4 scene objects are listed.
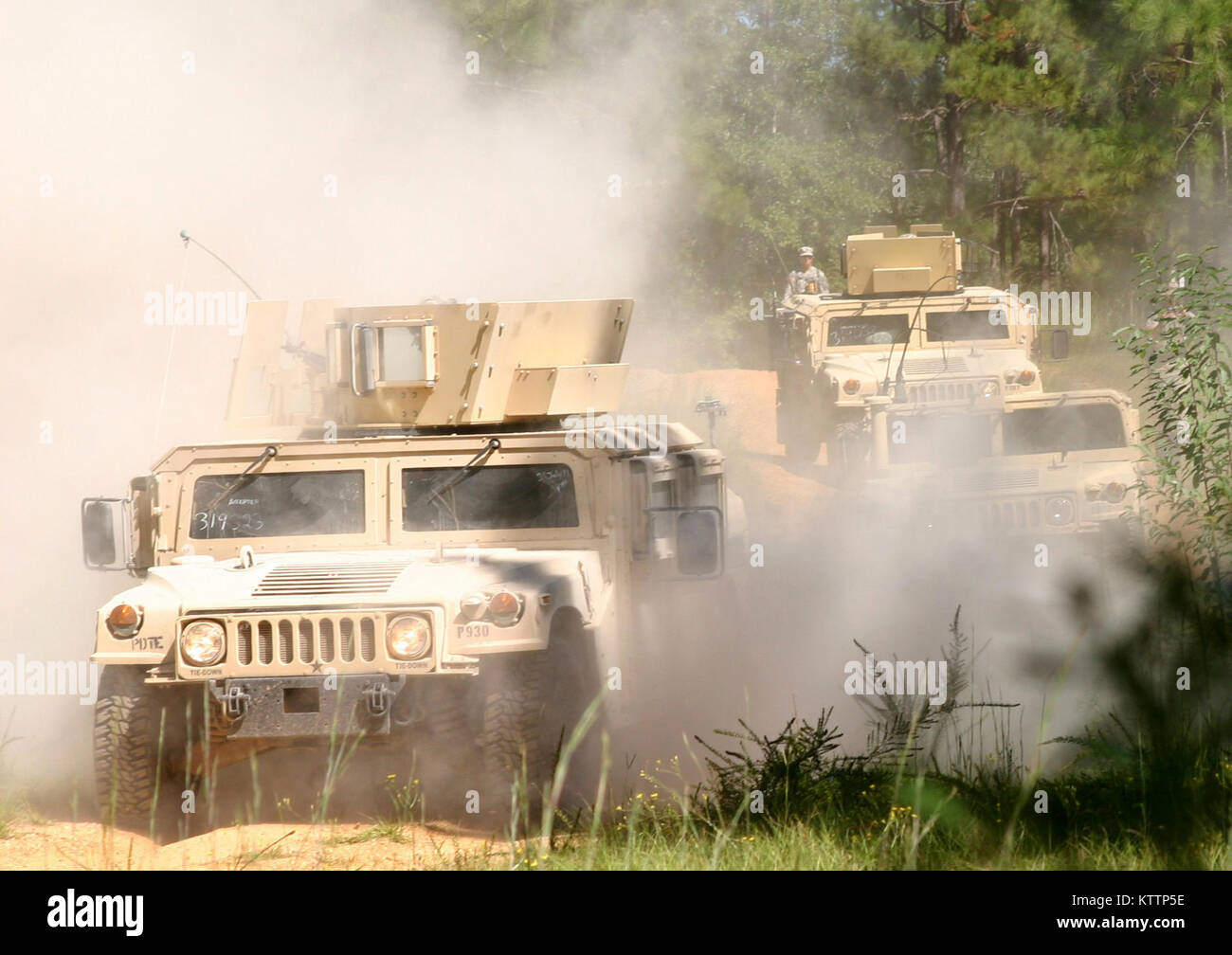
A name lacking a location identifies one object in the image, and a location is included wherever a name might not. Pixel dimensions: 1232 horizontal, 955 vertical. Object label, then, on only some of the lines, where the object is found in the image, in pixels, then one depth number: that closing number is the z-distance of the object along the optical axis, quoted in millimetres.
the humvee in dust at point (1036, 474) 19922
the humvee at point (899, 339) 23781
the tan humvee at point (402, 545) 11398
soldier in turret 30078
